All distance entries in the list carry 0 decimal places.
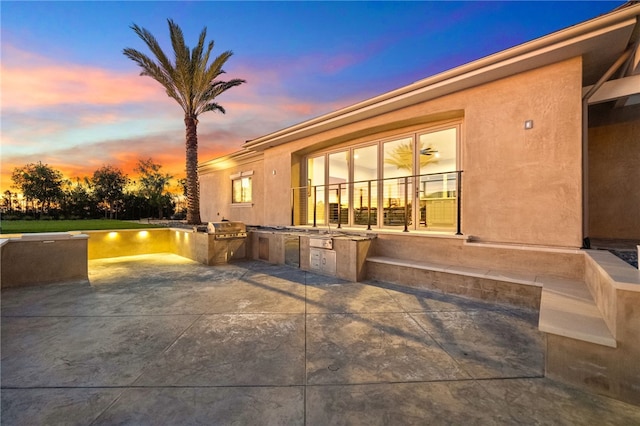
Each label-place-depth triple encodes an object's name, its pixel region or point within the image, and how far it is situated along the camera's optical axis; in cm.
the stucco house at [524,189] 242
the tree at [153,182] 2498
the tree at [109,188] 2484
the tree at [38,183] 2261
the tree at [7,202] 2136
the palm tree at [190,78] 970
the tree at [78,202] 2328
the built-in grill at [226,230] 795
